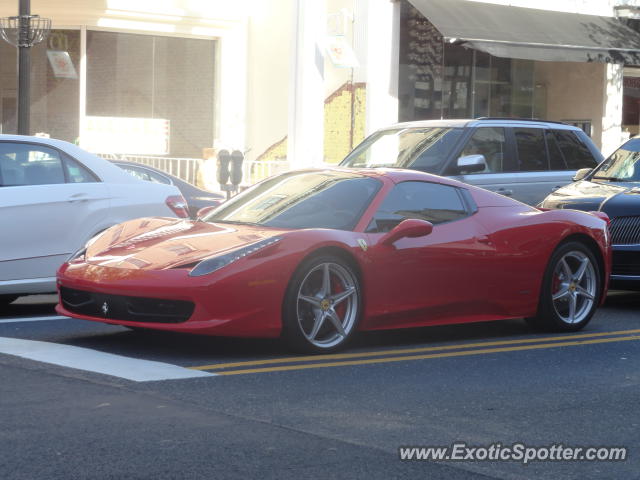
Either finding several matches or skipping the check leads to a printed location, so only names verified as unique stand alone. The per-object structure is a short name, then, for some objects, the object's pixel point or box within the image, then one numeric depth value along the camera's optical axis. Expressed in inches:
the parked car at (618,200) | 450.0
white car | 384.2
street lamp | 623.2
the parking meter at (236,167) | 783.1
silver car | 518.0
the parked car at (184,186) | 603.8
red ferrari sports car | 304.8
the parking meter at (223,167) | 798.5
